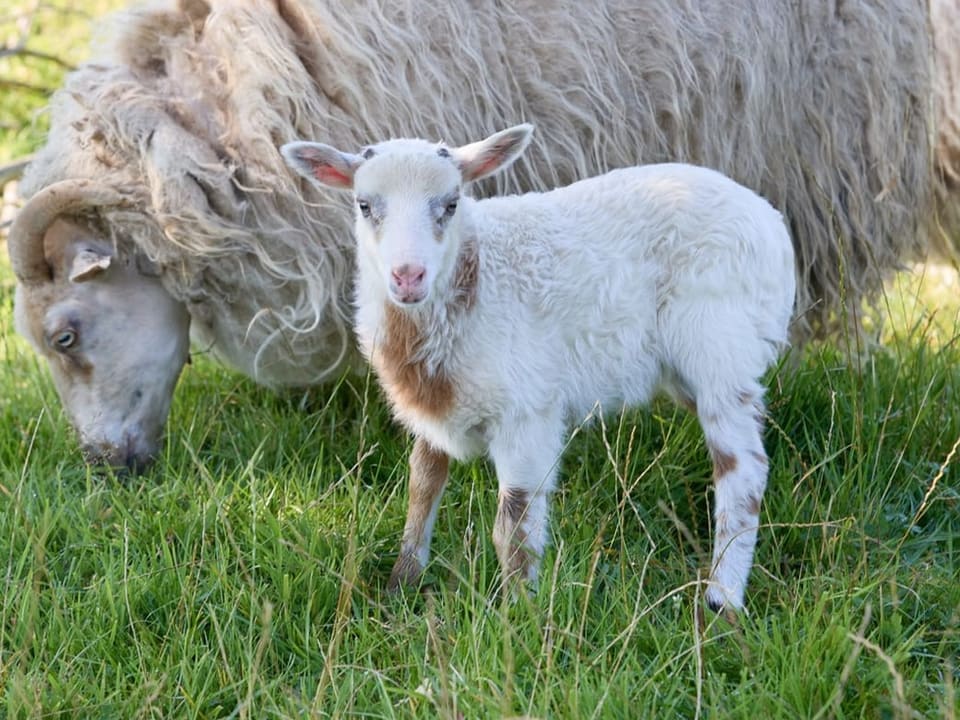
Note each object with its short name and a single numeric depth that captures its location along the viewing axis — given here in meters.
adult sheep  4.02
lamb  3.08
